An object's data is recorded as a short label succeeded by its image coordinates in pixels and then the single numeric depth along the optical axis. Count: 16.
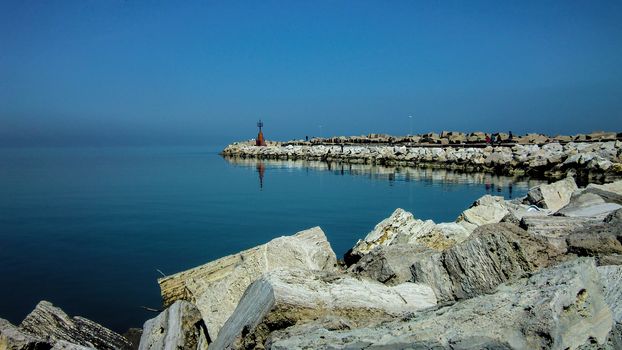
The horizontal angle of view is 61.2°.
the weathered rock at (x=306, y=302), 3.36
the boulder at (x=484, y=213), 8.23
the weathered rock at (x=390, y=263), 4.58
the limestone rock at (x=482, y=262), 4.11
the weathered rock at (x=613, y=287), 3.19
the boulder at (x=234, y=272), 4.66
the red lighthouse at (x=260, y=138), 69.31
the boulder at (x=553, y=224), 5.34
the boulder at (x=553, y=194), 9.31
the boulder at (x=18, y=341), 4.01
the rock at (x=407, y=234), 6.55
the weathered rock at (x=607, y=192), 7.20
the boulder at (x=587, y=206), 6.20
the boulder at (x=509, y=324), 2.58
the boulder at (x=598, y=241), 4.29
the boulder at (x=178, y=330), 4.42
